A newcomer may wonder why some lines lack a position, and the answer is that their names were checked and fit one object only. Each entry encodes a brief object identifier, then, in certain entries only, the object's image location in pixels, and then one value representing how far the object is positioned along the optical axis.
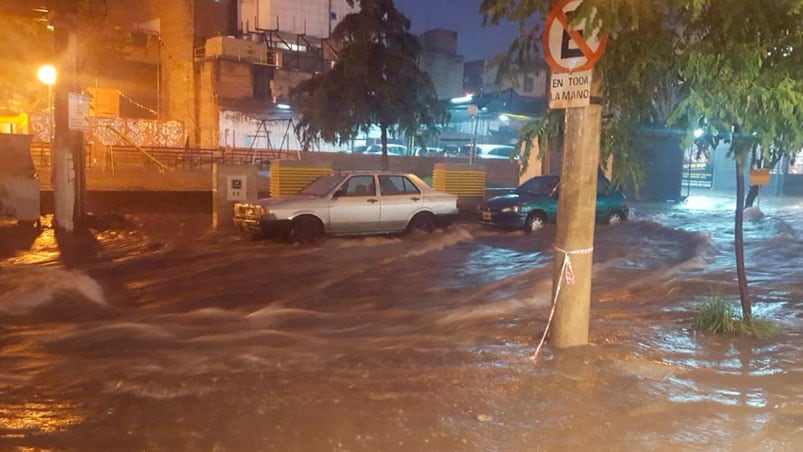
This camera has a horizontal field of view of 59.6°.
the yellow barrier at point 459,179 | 19.19
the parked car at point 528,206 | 15.88
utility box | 15.28
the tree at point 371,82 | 17.39
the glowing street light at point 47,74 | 15.82
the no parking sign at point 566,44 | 5.38
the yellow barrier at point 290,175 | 16.12
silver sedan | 13.13
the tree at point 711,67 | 5.75
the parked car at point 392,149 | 41.56
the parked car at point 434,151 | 42.41
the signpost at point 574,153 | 5.49
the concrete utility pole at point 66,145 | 13.50
